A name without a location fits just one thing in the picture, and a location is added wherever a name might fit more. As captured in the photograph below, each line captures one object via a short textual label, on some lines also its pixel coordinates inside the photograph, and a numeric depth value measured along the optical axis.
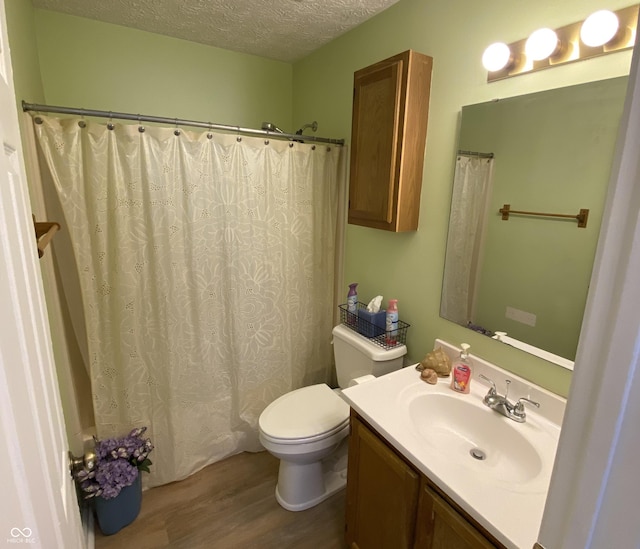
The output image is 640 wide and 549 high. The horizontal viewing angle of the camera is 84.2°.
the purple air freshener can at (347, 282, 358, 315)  1.93
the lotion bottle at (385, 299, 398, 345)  1.74
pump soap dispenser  1.37
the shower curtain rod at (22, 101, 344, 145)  1.37
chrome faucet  1.21
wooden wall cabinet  1.47
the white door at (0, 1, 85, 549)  0.40
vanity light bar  0.97
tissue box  1.79
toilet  1.62
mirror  1.08
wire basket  1.75
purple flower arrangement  1.55
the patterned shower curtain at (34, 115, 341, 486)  1.58
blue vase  1.59
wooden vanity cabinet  0.95
